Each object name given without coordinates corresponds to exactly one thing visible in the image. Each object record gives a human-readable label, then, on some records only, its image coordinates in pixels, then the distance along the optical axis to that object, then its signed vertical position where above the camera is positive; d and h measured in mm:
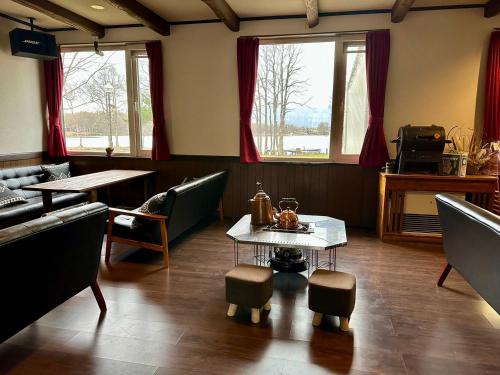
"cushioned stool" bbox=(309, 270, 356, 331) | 2189 -1023
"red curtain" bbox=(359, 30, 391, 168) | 4219 +533
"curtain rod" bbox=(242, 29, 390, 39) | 4324 +1319
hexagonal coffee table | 2541 -772
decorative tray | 2809 -758
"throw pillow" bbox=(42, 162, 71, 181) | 4764 -534
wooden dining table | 3549 -548
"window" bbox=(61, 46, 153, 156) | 5094 +519
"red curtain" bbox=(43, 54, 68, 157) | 5125 +460
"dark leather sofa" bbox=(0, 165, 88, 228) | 3676 -810
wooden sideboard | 3797 -580
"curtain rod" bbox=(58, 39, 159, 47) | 4926 +1323
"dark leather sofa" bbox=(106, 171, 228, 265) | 3213 -847
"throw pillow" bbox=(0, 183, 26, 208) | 3834 -730
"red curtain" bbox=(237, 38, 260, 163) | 4547 +644
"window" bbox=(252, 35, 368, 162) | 4477 +527
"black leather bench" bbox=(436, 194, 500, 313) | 1911 -659
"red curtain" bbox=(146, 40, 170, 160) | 4836 +497
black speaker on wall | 4320 +1146
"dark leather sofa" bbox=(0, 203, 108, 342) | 1691 -712
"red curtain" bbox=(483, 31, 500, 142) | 4020 +559
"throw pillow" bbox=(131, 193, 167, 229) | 3211 -648
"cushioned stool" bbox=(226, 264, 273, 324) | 2289 -1026
